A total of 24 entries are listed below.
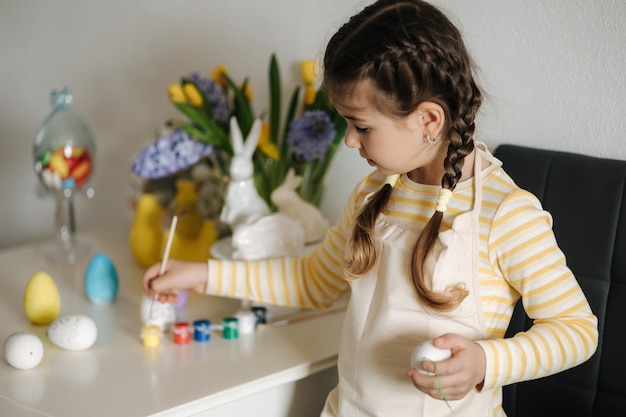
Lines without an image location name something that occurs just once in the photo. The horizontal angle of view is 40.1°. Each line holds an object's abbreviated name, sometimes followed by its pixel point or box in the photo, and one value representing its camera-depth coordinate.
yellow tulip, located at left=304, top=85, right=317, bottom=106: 1.57
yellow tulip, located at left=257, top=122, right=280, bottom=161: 1.54
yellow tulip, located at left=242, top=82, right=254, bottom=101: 1.61
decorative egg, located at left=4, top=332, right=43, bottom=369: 1.23
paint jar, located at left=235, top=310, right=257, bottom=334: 1.37
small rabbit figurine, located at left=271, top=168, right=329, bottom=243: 1.51
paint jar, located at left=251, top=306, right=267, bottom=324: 1.40
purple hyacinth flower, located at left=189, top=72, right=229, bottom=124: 1.59
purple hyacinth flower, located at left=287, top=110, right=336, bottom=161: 1.48
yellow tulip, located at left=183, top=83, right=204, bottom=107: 1.57
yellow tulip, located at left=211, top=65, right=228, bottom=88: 1.65
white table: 1.14
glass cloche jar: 1.77
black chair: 1.17
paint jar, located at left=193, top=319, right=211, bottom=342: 1.34
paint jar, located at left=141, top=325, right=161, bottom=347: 1.32
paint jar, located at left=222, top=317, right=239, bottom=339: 1.35
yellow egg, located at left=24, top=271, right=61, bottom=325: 1.40
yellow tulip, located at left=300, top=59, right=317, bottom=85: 1.63
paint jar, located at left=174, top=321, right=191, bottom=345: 1.33
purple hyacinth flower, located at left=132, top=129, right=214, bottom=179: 1.56
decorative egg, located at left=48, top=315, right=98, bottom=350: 1.29
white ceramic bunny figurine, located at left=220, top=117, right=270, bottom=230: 1.44
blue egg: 1.50
